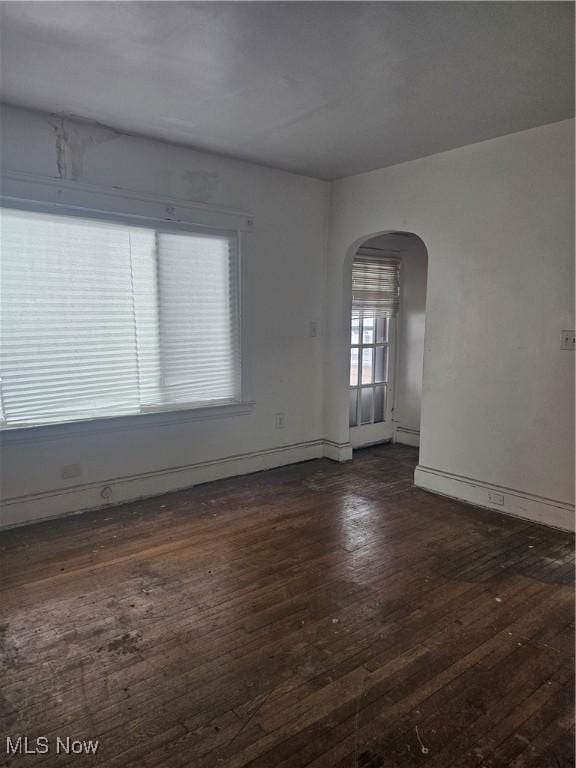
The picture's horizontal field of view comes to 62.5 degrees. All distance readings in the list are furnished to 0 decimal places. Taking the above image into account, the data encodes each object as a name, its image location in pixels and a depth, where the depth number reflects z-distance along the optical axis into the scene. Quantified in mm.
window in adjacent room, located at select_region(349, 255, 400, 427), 4930
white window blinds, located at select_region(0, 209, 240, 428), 3057
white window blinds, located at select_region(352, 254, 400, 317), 4887
